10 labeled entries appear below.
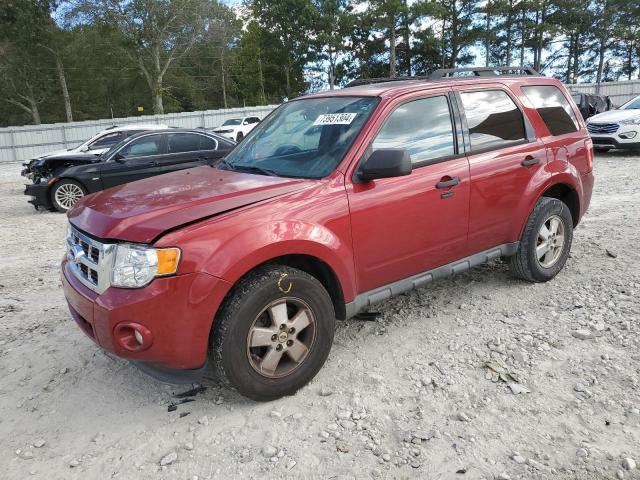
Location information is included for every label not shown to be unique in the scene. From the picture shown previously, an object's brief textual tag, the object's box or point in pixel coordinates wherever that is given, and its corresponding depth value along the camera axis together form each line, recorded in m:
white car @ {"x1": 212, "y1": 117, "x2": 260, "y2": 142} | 24.19
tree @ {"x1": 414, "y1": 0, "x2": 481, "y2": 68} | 48.75
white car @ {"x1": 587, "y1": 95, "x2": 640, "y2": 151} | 11.95
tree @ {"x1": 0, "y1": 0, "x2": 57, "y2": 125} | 38.56
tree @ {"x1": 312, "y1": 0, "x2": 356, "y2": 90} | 48.41
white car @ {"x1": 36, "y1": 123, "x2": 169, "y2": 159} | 12.04
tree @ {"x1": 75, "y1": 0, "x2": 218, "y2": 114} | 38.03
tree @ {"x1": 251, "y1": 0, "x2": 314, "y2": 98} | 49.81
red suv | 2.65
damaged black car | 9.49
